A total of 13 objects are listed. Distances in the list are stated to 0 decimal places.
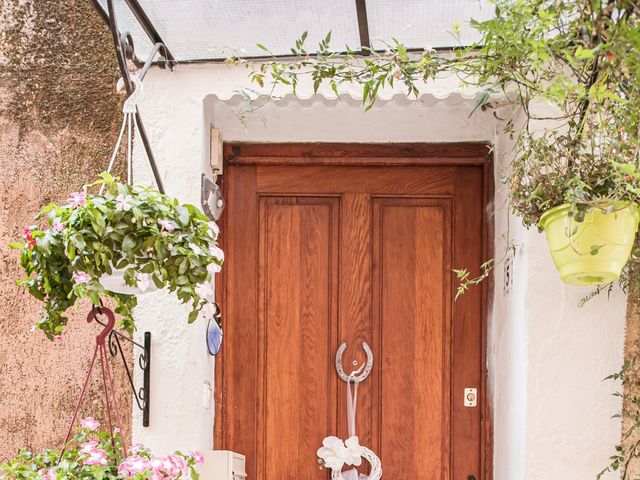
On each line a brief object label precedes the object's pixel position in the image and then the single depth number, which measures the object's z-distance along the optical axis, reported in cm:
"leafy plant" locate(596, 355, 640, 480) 291
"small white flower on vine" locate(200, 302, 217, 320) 245
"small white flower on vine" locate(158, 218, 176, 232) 237
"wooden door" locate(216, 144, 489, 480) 350
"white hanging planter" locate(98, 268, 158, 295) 238
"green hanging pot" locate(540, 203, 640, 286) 233
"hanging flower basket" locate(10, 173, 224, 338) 232
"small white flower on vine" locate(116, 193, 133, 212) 235
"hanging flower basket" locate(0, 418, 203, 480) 246
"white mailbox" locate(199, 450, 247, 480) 308
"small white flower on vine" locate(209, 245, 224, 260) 245
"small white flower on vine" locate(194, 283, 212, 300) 243
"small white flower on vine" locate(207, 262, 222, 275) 249
